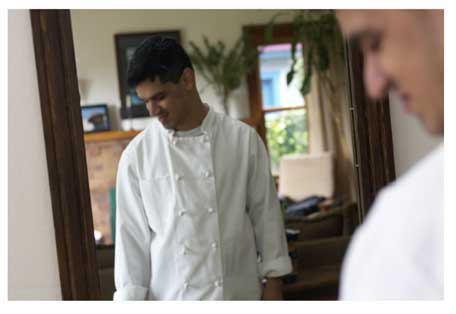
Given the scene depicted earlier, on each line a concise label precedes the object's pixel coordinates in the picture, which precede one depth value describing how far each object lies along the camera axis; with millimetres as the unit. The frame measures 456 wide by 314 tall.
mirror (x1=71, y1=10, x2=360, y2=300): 1346
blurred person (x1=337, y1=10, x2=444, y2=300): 1026
